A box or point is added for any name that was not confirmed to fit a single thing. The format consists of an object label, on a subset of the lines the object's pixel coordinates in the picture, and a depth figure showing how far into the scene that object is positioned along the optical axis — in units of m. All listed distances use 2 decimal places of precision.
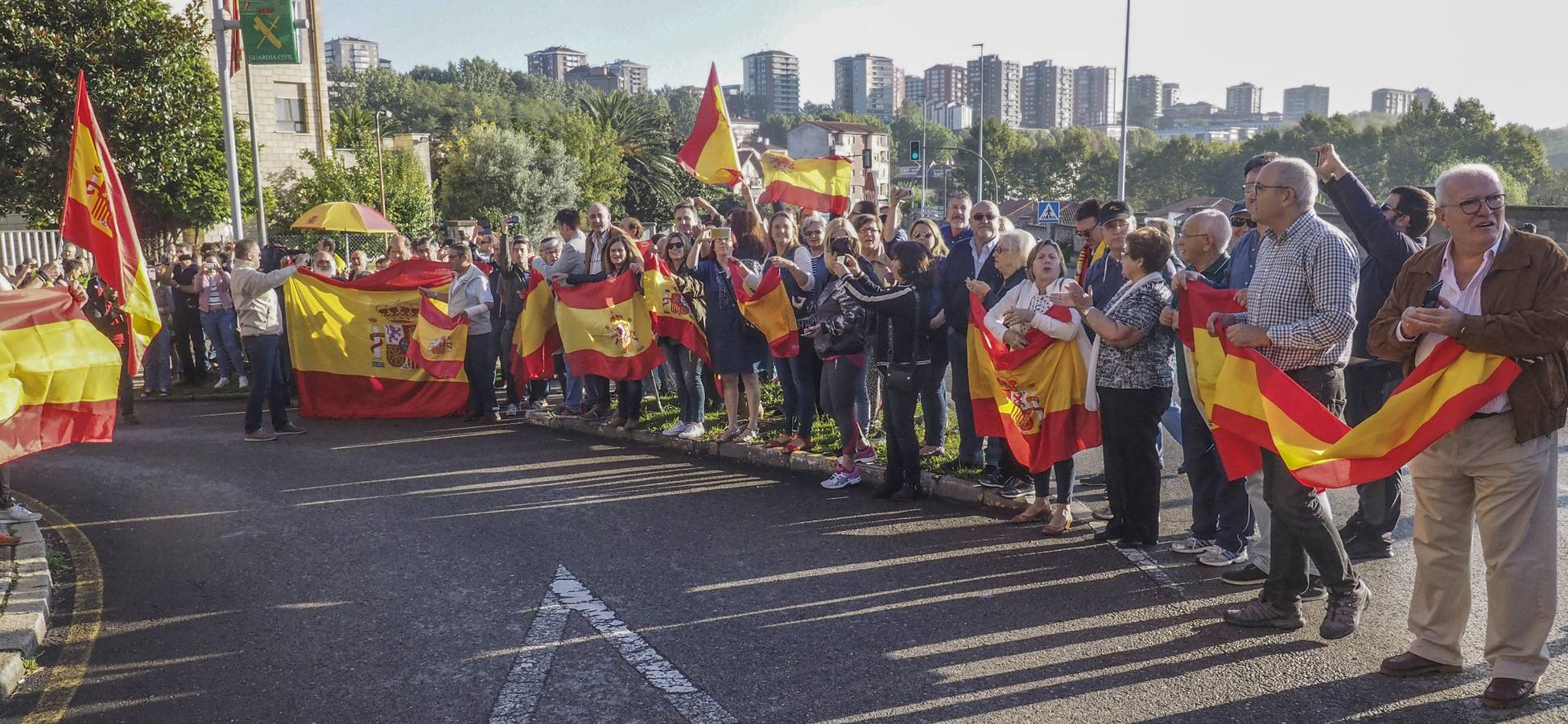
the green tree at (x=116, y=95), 22.36
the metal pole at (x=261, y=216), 18.41
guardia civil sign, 15.38
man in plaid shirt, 5.10
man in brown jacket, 4.28
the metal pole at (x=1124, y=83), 38.34
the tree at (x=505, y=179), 56.78
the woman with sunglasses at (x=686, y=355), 9.98
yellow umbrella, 18.89
